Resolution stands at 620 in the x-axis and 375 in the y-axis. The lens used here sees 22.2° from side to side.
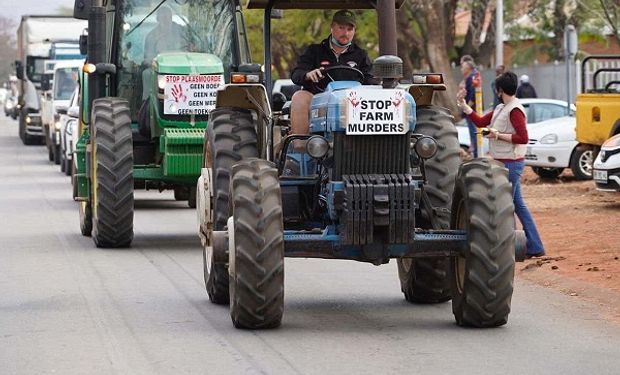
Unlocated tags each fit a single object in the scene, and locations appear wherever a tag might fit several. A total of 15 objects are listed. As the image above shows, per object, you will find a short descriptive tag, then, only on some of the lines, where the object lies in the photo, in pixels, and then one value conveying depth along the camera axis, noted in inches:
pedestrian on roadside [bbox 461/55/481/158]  1035.3
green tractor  652.1
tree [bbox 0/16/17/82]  7052.2
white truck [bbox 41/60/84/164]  1423.5
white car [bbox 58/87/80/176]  1130.0
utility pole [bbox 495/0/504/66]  1696.6
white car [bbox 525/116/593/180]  1034.7
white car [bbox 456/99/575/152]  1190.9
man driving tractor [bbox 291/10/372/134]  475.8
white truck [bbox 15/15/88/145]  1882.4
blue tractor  414.0
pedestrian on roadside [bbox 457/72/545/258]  598.5
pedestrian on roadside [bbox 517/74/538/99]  1369.3
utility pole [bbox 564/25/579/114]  1240.8
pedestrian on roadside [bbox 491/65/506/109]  1322.3
